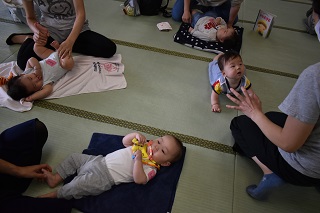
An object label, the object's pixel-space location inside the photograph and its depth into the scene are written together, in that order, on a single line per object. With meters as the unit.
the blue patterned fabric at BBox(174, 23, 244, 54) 2.27
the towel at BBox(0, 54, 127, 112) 1.71
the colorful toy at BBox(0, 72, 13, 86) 1.68
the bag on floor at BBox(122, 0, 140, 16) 2.56
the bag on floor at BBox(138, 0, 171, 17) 2.59
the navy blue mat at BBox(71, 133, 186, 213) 1.20
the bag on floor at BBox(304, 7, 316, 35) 2.58
